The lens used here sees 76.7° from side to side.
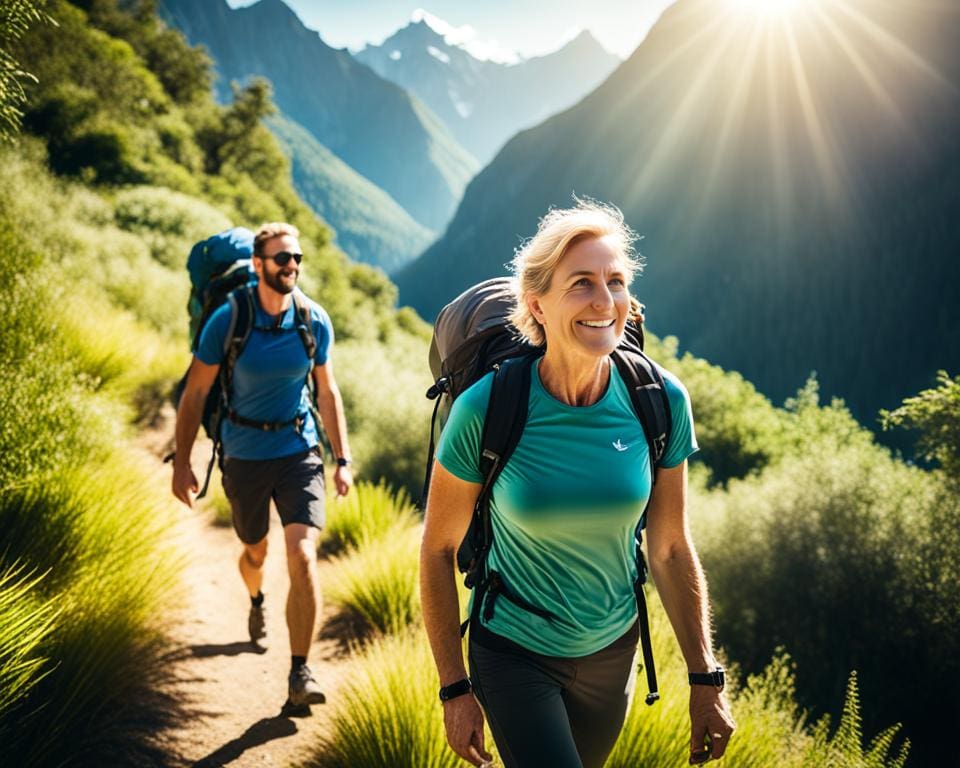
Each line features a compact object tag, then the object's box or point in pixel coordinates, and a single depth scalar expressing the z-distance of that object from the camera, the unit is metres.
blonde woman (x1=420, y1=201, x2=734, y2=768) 1.66
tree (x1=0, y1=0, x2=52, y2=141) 2.77
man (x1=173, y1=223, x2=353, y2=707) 3.23
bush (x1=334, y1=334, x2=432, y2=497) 8.62
